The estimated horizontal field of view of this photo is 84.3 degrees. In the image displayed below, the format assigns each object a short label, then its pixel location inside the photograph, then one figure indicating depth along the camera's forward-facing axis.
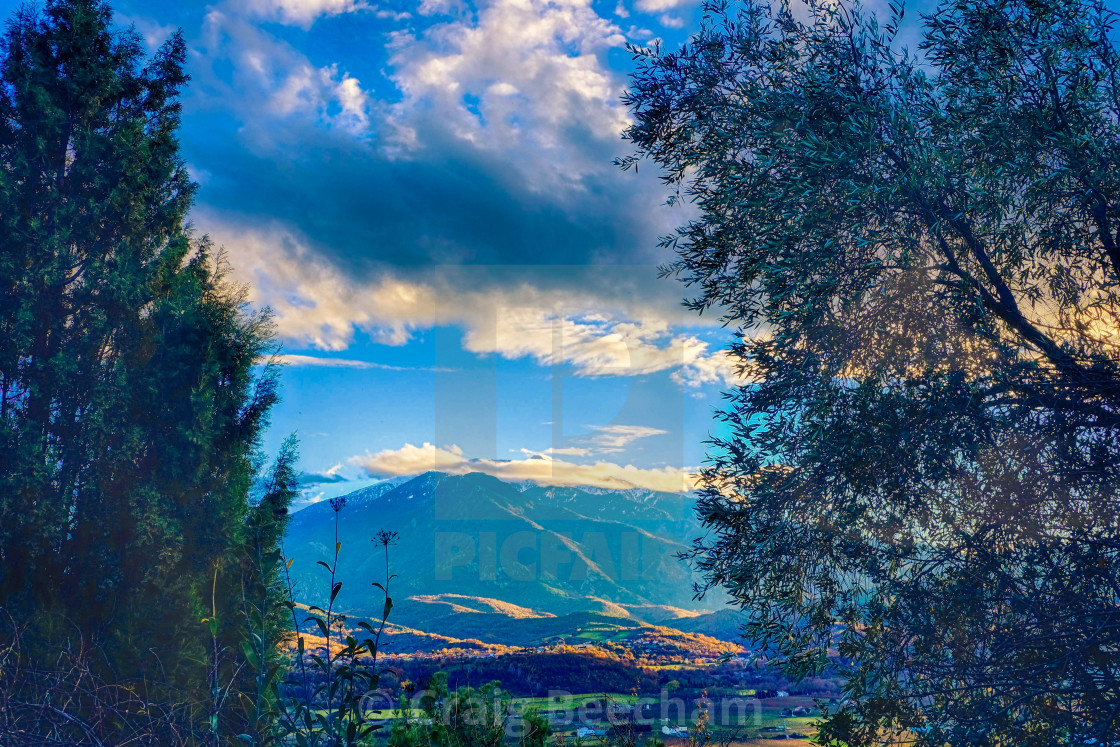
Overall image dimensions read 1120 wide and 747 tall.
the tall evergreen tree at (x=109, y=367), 10.61
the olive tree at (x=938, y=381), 5.72
